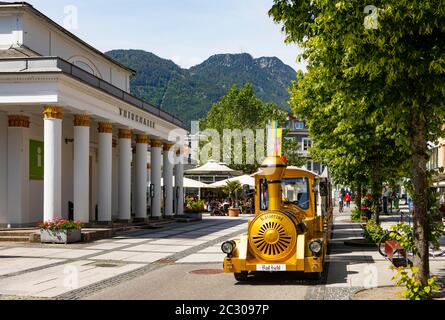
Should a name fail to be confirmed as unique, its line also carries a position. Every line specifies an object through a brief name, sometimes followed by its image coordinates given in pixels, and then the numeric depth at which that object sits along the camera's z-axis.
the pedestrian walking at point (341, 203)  58.98
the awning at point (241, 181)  46.67
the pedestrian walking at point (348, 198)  70.75
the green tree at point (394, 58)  8.55
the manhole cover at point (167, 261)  15.93
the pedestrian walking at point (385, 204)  49.17
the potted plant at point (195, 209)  39.16
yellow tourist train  11.50
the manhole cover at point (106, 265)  14.77
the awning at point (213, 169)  48.19
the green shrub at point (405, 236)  10.72
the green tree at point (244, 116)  70.12
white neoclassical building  21.86
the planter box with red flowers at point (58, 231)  20.83
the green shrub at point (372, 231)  18.78
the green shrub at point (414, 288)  8.86
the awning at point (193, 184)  48.28
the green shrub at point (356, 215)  37.28
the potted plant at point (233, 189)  46.31
